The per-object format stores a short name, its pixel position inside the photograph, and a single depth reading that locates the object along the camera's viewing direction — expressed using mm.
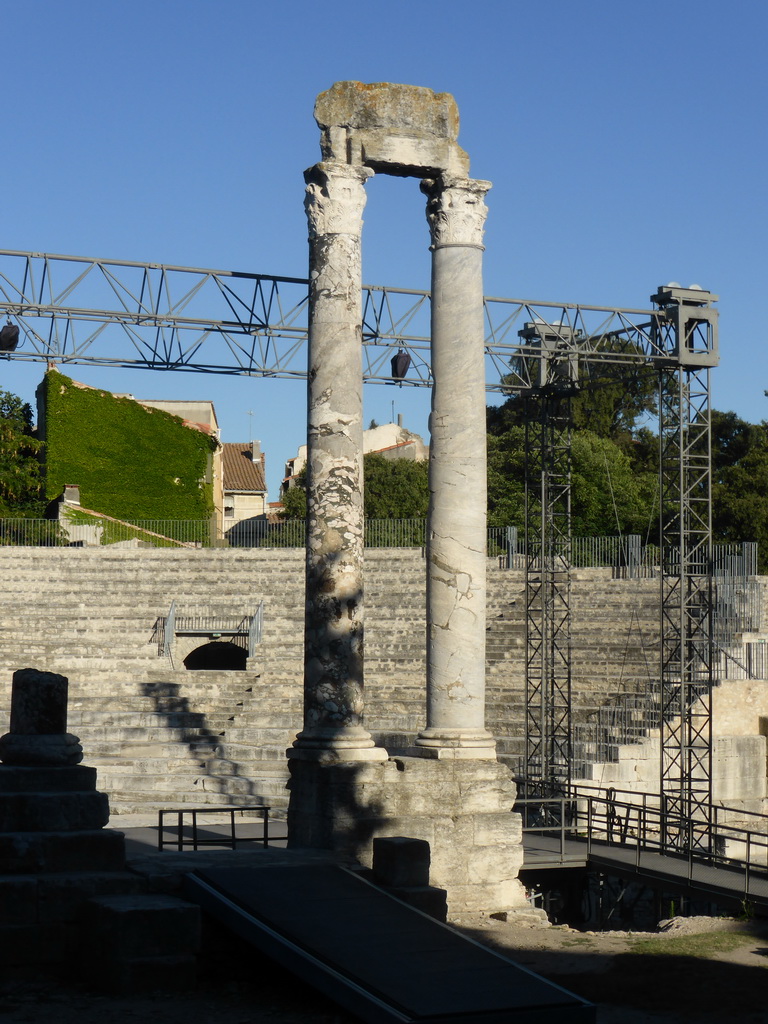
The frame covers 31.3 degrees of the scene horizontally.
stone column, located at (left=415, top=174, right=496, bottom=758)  15141
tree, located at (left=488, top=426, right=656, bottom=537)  51281
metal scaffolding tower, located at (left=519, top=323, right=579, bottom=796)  22797
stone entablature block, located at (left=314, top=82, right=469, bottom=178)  15297
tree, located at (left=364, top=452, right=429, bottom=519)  58969
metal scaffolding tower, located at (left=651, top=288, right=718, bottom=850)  21500
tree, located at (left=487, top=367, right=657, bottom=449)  61594
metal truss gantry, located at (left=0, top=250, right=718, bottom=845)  21625
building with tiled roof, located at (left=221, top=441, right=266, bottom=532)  70938
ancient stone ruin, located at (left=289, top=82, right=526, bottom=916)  14203
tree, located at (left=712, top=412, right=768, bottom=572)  47031
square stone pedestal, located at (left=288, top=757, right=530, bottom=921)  13852
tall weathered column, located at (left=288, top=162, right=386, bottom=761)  14312
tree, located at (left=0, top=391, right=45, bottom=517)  44750
